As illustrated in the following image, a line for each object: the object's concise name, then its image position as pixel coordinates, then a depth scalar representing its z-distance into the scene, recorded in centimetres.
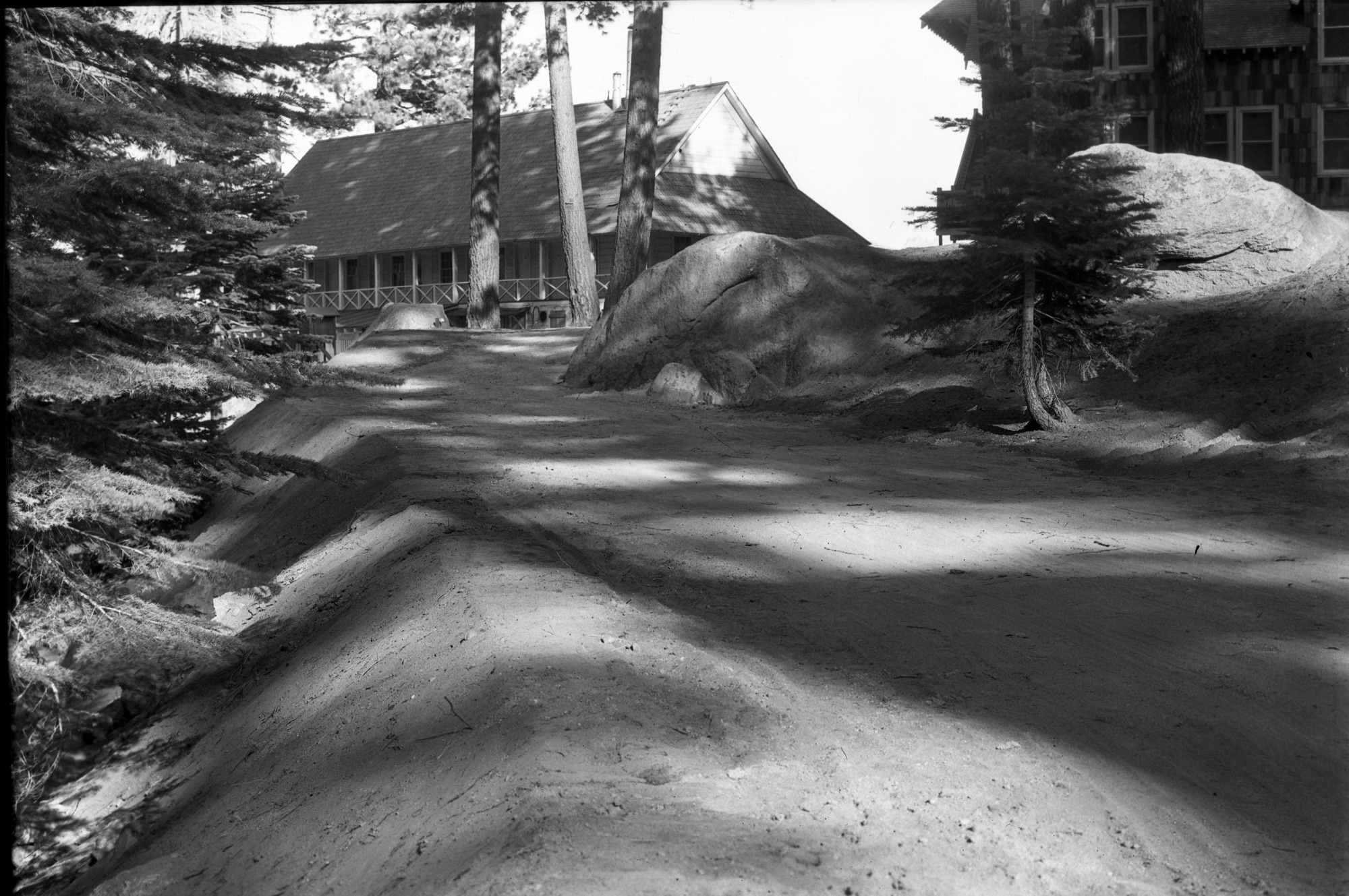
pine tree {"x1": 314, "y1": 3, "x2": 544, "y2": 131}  4612
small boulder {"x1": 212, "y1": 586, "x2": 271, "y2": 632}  936
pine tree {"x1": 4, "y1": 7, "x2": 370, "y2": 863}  796
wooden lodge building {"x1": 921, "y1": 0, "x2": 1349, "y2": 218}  2577
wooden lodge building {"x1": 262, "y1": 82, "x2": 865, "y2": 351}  3872
